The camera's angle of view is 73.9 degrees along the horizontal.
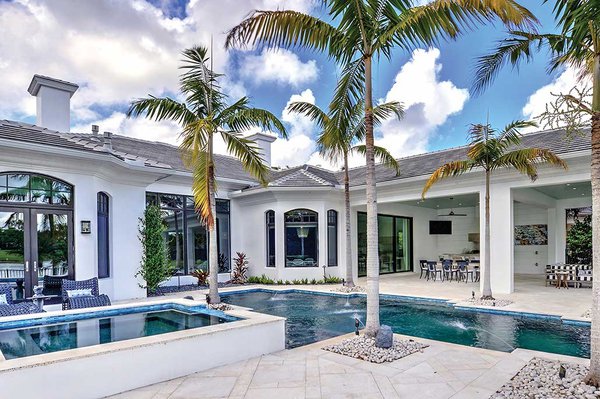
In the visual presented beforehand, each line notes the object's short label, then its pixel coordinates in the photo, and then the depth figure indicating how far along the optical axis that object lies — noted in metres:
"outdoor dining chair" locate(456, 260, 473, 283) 15.36
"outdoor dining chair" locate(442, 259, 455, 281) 15.99
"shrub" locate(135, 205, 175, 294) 12.12
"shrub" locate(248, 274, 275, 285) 15.45
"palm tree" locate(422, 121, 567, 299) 9.61
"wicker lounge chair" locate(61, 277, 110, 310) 8.59
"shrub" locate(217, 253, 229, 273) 16.14
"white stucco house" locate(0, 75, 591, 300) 9.51
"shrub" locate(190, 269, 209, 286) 14.48
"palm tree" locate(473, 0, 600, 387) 4.45
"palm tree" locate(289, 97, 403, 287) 8.10
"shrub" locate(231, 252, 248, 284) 15.58
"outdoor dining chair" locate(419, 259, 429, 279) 16.90
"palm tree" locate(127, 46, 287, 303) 8.94
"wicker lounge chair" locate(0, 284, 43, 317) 7.27
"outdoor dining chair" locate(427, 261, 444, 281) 16.28
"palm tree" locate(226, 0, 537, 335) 5.75
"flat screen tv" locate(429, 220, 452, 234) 21.44
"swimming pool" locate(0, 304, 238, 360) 5.89
